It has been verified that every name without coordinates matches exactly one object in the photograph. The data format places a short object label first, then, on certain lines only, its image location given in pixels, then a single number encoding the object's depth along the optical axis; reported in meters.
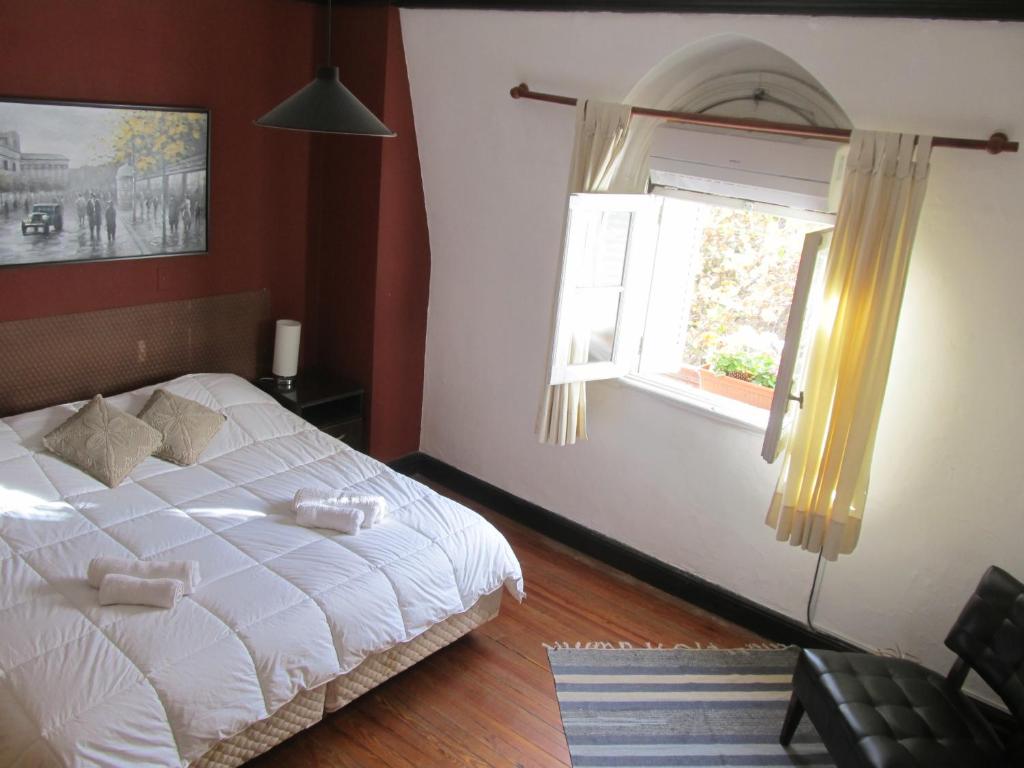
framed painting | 3.69
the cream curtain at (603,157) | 3.78
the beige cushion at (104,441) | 3.58
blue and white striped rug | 3.22
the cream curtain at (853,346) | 3.14
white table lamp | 4.63
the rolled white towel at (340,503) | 3.47
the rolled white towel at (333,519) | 3.41
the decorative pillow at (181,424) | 3.82
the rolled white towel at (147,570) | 2.90
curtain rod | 2.94
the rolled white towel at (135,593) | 2.81
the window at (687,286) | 3.89
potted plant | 4.13
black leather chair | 2.76
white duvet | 2.50
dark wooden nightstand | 4.62
